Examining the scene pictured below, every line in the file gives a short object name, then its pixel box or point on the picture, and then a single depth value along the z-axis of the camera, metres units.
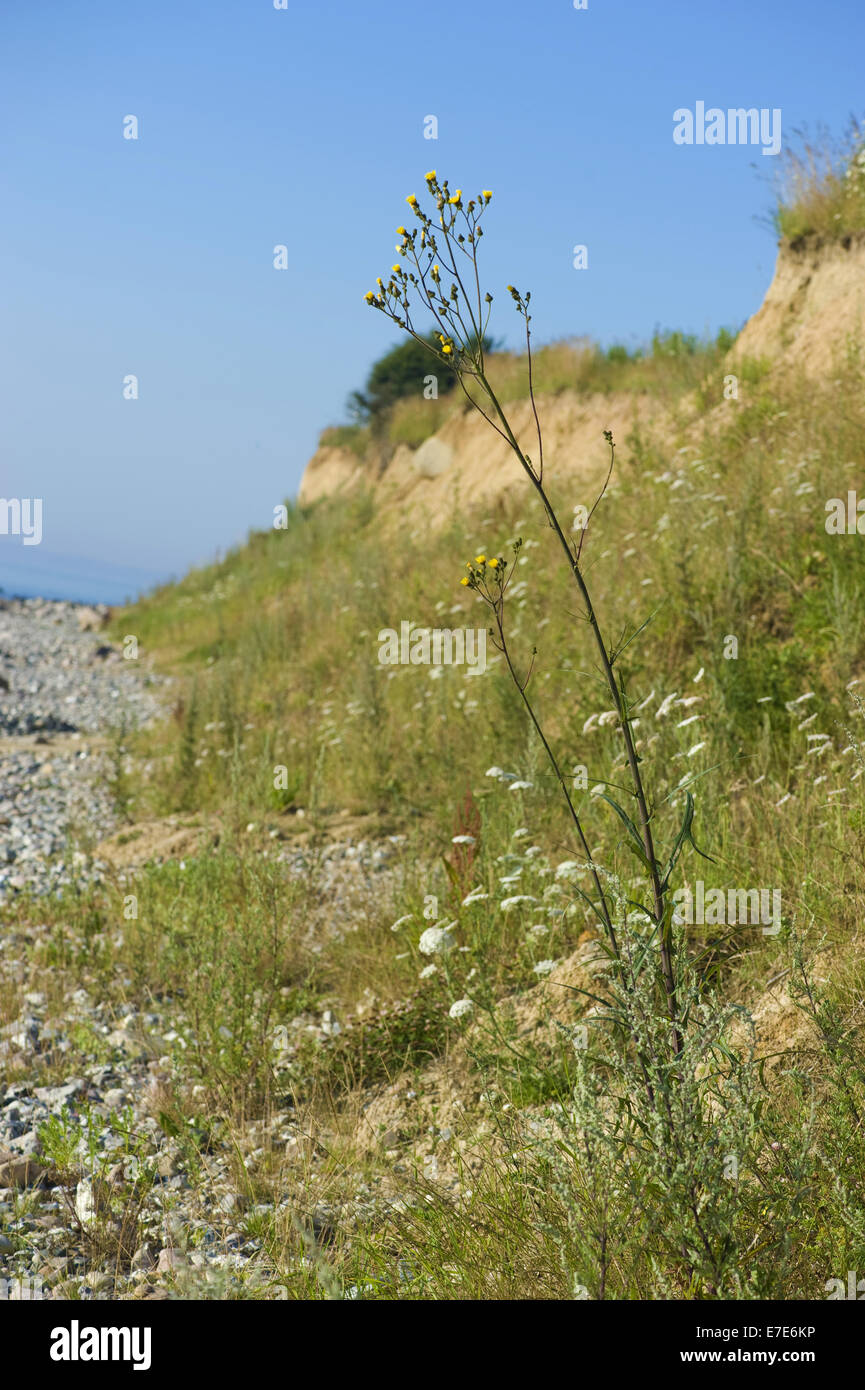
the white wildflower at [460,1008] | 3.29
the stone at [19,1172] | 3.25
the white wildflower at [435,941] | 3.56
